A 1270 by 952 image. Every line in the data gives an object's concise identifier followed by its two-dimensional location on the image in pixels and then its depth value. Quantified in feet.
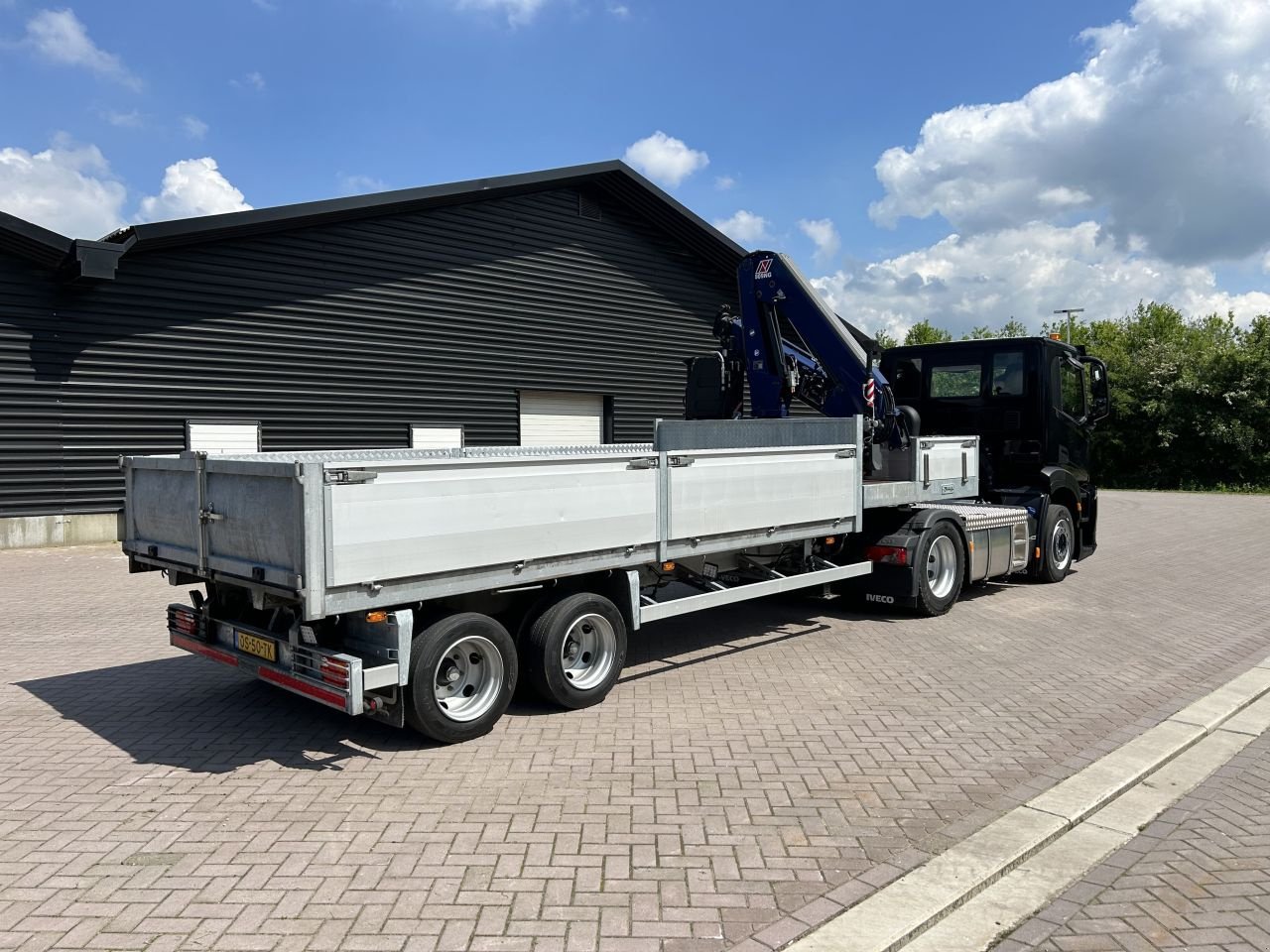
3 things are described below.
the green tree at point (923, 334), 250.78
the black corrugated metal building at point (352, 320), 43.96
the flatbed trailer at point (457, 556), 15.90
